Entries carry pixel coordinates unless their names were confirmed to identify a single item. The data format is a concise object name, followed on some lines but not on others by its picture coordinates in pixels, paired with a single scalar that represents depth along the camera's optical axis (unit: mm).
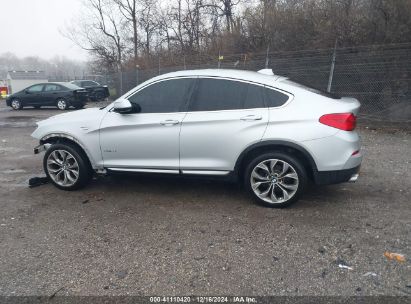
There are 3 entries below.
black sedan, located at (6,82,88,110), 17812
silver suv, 4043
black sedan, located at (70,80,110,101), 20906
